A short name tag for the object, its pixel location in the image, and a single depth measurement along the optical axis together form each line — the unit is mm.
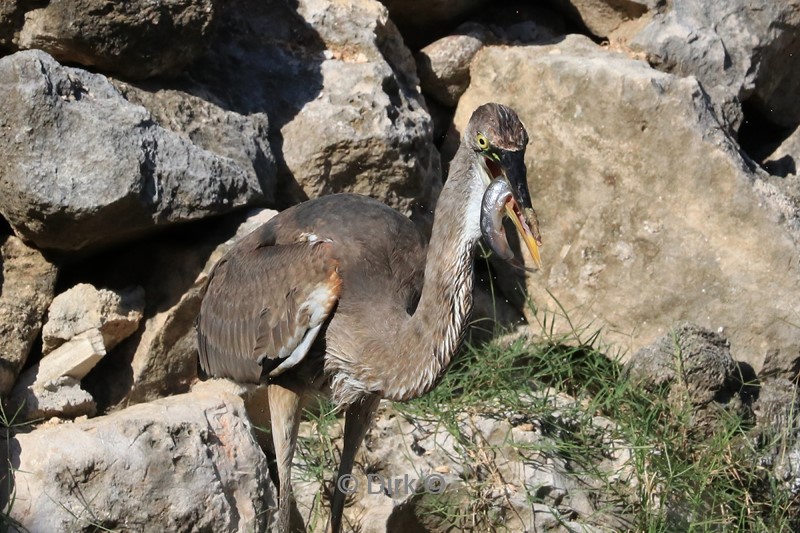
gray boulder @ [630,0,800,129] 12422
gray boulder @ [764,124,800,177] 13070
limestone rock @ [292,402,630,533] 9773
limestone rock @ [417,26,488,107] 12711
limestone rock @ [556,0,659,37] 12867
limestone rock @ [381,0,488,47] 12711
